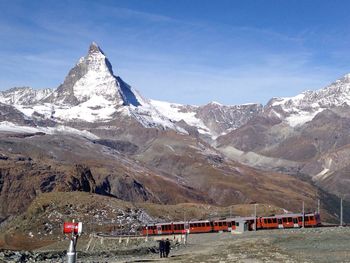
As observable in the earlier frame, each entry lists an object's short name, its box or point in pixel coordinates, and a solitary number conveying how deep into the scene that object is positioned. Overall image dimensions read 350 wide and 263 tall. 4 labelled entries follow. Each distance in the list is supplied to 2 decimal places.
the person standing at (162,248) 58.93
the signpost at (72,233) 23.05
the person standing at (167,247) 58.94
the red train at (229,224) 95.31
